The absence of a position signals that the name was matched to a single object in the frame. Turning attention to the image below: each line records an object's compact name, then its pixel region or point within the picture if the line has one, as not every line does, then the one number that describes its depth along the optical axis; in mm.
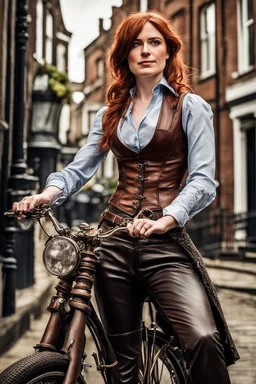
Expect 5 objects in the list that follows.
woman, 2584
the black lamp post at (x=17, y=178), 7329
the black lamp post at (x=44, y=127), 13328
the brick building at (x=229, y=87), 19234
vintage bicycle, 2268
